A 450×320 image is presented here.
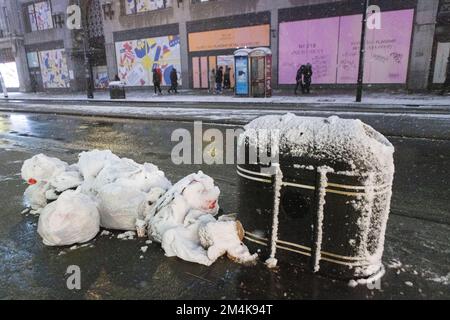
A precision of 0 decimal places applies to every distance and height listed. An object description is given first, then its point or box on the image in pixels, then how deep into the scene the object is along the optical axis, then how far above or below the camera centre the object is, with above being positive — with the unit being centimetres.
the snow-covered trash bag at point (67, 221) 328 -137
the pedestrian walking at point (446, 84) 1698 -80
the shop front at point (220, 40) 2250 +225
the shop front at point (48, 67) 3347 +111
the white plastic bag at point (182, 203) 343 -132
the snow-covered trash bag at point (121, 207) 367 -139
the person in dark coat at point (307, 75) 1962 -19
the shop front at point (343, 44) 1839 +154
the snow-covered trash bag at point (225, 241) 307 -151
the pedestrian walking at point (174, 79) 2450 -29
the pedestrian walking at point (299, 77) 1977 -29
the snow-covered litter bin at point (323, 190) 254 -91
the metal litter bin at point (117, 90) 2316 -91
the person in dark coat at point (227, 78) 2348 -30
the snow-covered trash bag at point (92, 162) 445 -111
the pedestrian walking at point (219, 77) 2262 -21
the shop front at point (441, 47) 1744 +110
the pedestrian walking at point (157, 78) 2462 -19
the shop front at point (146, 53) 2641 +176
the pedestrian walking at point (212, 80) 2401 -42
